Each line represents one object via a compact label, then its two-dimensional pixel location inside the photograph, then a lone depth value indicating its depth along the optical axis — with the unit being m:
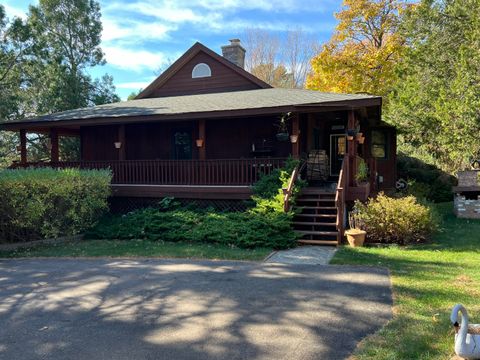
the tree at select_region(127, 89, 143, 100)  34.52
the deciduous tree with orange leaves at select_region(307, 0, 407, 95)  23.05
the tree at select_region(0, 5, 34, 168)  21.50
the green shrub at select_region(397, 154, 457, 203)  18.05
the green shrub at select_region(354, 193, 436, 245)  9.55
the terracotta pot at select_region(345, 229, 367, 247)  9.48
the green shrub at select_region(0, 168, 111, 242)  10.07
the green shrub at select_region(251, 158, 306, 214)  10.48
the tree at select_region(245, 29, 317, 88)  35.38
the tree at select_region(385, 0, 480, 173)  13.28
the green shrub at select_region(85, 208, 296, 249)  9.69
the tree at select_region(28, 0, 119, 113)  25.72
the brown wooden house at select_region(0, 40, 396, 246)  11.23
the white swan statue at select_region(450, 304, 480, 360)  3.72
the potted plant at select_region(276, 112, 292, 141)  12.85
